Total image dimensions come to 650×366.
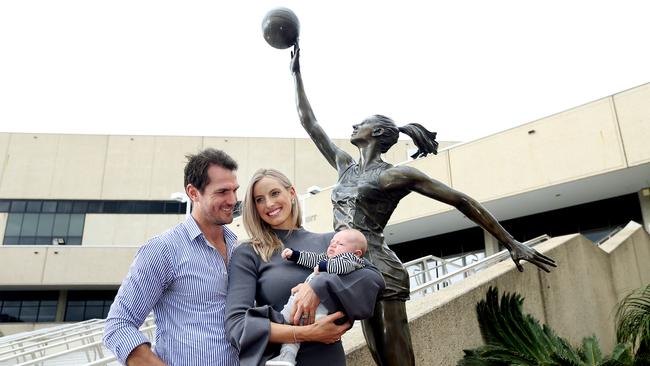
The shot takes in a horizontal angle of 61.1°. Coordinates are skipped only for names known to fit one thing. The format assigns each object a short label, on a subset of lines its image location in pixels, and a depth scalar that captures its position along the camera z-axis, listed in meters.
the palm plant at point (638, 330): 5.71
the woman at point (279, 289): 2.05
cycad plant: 5.46
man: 2.08
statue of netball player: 3.40
